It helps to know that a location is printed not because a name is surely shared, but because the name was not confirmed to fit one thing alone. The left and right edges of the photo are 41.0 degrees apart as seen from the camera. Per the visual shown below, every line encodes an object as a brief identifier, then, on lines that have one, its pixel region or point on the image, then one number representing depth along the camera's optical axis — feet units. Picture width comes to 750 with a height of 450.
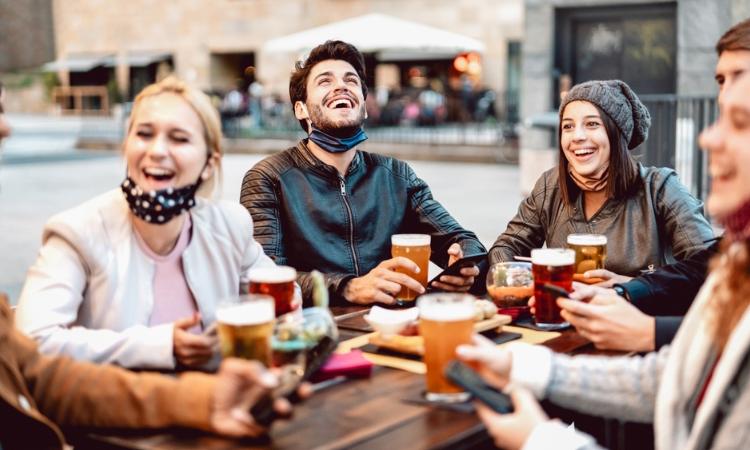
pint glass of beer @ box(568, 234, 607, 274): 11.19
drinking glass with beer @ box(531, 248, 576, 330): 9.90
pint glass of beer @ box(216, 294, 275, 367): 7.60
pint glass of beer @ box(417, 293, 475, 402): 7.57
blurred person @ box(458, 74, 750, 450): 6.44
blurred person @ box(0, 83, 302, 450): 6.86
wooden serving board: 9.00
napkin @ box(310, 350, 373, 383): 8.29
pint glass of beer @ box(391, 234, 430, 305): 11.64
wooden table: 6.93
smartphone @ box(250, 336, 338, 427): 6.83
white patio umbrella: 62.23
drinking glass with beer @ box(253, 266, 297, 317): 9.01
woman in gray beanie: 12.66
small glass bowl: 10.82
